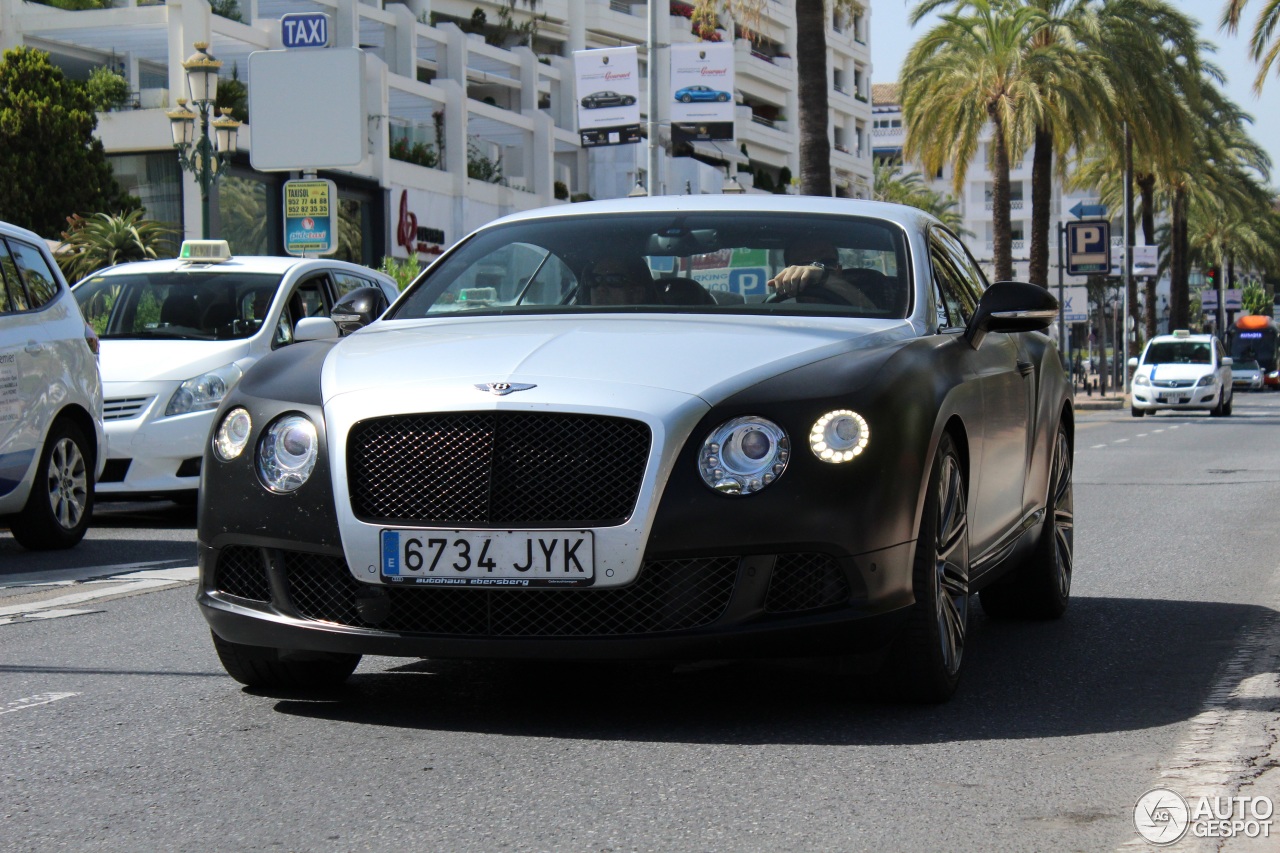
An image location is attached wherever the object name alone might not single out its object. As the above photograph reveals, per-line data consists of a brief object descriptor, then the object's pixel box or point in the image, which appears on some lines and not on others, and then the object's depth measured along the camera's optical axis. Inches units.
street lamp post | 1002.7
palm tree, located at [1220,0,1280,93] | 1248.8
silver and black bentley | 187.5
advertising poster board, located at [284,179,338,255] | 932.6
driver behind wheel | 239.0
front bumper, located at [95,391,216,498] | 469.7
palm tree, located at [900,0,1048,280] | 1508.4
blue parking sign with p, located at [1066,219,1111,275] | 1882.4
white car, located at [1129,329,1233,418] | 1561.3
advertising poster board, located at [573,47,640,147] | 1325.0
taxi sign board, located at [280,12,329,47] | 1631.4
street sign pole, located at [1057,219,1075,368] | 1825.8
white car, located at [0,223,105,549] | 385.4
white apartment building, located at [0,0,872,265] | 1672.0
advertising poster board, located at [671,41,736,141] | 1301.7
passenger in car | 241.4
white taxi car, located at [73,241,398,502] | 471.2
